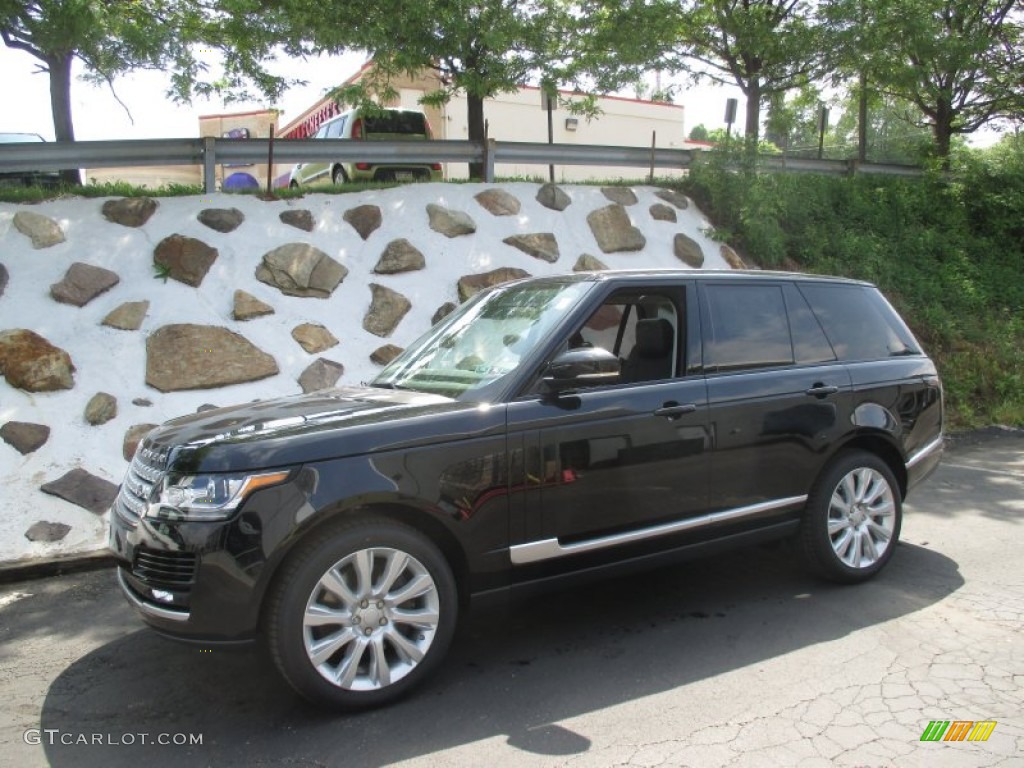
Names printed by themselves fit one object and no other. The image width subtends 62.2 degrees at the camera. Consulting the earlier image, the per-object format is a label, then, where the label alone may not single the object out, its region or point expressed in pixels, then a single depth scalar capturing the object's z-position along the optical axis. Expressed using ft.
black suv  10.92
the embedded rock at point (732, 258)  35.29
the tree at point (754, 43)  41.19
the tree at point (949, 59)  40.27
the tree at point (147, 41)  26.66
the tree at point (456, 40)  31.48
